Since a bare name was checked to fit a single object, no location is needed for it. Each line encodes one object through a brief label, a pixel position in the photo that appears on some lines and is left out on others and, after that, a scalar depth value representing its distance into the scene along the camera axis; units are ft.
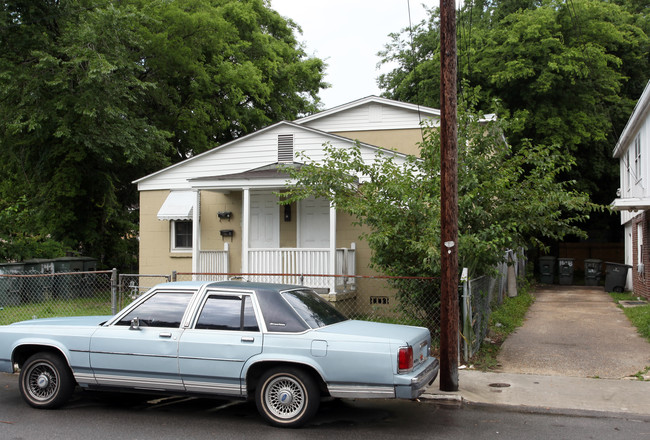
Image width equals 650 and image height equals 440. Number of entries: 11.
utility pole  25.77
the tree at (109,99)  61.57
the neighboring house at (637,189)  52.13
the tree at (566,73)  85.97
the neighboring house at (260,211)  46.39
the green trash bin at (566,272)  85.71
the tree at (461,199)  31.40
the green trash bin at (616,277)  70.28
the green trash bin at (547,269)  87.51
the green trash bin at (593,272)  82.49
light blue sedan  20.21
